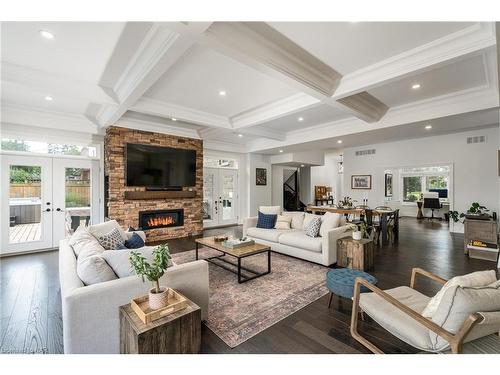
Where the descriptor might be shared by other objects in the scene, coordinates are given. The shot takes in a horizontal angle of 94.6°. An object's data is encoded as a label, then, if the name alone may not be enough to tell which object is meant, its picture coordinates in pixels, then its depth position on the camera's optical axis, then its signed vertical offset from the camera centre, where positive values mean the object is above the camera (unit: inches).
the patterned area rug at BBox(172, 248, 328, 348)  88.7 -53.7
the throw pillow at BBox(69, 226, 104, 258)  89.5 -24.1
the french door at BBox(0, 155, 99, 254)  185.2 -10.8
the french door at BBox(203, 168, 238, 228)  309.7 -14.6
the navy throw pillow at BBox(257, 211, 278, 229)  203.9 -31.0
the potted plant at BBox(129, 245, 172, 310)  64.4 -24.1
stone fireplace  208.1 -11.9
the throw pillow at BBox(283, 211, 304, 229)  200.2 -29.8
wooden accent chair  53.6 -38.8
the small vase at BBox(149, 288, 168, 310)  64.1 -31.8
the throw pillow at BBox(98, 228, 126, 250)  112.8 -27.1
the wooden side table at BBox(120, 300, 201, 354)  57.9 -39.1
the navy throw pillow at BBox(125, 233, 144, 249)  124.2 -30.6
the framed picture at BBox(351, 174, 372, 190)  341.7 +6.3
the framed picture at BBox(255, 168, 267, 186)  357.7 +15.6
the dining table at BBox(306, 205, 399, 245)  218.4 -28.7
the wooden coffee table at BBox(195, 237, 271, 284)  131.1 -38.7
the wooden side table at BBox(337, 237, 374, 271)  142.3 -43.0
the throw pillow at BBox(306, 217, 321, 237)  166.2 -30.5
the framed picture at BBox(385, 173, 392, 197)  352.5 +1.6
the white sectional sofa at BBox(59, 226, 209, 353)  61.8 -34.0
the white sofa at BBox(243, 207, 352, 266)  150.7 -40.8
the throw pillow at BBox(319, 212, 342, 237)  162.4 -26.4
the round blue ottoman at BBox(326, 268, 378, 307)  94.0 -40.5
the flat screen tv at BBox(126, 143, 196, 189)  215.5 +20.1
